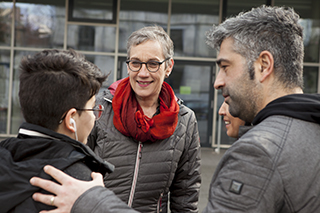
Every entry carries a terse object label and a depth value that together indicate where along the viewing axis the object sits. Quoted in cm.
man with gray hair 116
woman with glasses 215
